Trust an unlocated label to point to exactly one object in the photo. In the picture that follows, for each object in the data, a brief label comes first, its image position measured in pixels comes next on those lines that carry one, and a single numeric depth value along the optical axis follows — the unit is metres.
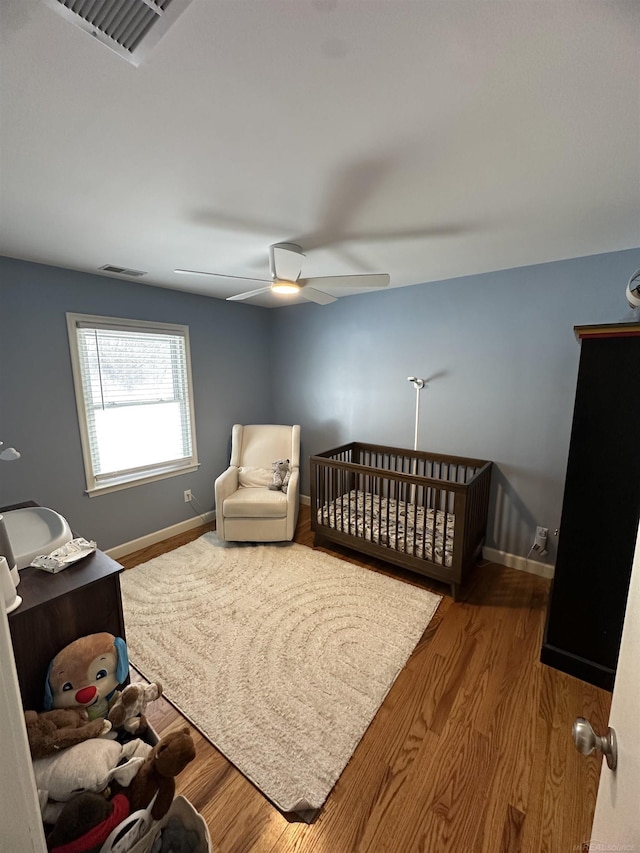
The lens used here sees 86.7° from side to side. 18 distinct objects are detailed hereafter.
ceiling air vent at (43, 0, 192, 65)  0.72
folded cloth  1.24
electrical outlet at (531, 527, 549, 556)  2.52
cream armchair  2.97
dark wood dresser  1.08
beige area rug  1.41
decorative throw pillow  3.36
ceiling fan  1.95
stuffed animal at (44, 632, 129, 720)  1.09
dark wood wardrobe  1.50
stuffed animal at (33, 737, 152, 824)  0.92
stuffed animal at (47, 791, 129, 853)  0.86
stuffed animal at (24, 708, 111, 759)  0.97
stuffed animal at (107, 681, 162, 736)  1.15
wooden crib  2.34
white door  0.51
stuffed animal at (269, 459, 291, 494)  3.26
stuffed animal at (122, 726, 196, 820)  0.99
